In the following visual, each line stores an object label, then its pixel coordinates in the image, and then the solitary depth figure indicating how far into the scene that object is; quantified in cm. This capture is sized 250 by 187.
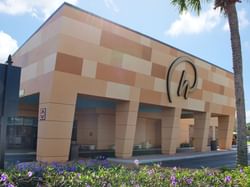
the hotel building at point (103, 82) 1127
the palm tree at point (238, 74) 742
